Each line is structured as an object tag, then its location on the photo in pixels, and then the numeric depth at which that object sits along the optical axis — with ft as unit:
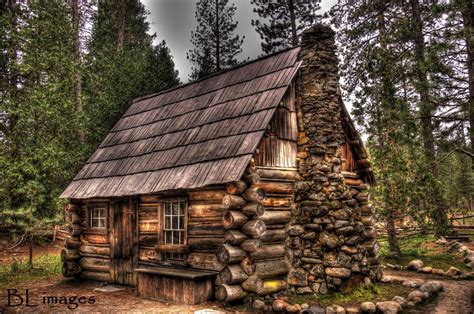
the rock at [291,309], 24.89
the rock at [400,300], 26.42
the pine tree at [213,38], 78.07
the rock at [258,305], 25.44
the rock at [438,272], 37.46
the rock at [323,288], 27.63
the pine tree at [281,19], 70.95
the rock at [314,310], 24.14
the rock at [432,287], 29.81
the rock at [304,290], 27.84
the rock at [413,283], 31.83
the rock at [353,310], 24.30
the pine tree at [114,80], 62.03
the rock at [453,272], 36.58
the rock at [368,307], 24.71
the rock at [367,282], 28.76
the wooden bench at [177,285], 26.45
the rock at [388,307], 24.68
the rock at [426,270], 38.69
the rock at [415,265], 40.01
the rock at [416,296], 27.66
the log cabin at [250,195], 26.78
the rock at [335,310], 24.09
